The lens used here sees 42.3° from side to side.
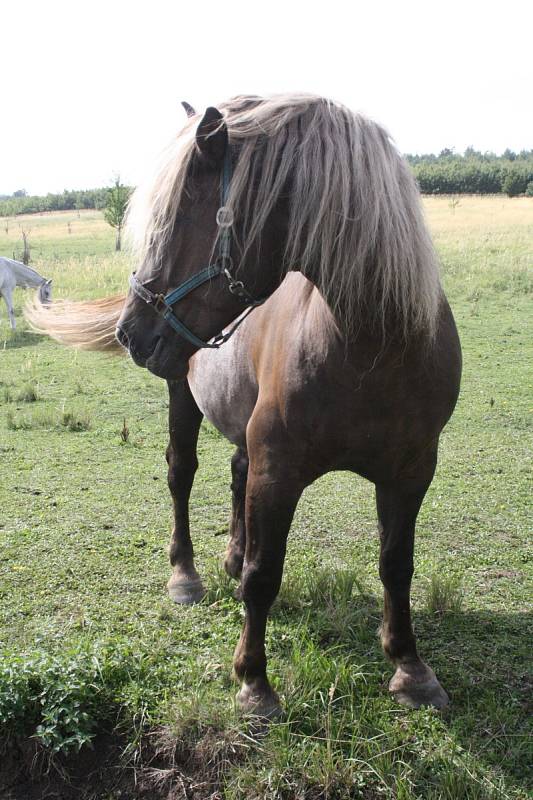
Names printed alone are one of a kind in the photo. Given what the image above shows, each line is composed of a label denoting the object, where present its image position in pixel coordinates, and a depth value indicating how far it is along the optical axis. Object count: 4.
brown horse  1.93
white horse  13.30
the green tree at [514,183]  49.06
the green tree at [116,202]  28.14
